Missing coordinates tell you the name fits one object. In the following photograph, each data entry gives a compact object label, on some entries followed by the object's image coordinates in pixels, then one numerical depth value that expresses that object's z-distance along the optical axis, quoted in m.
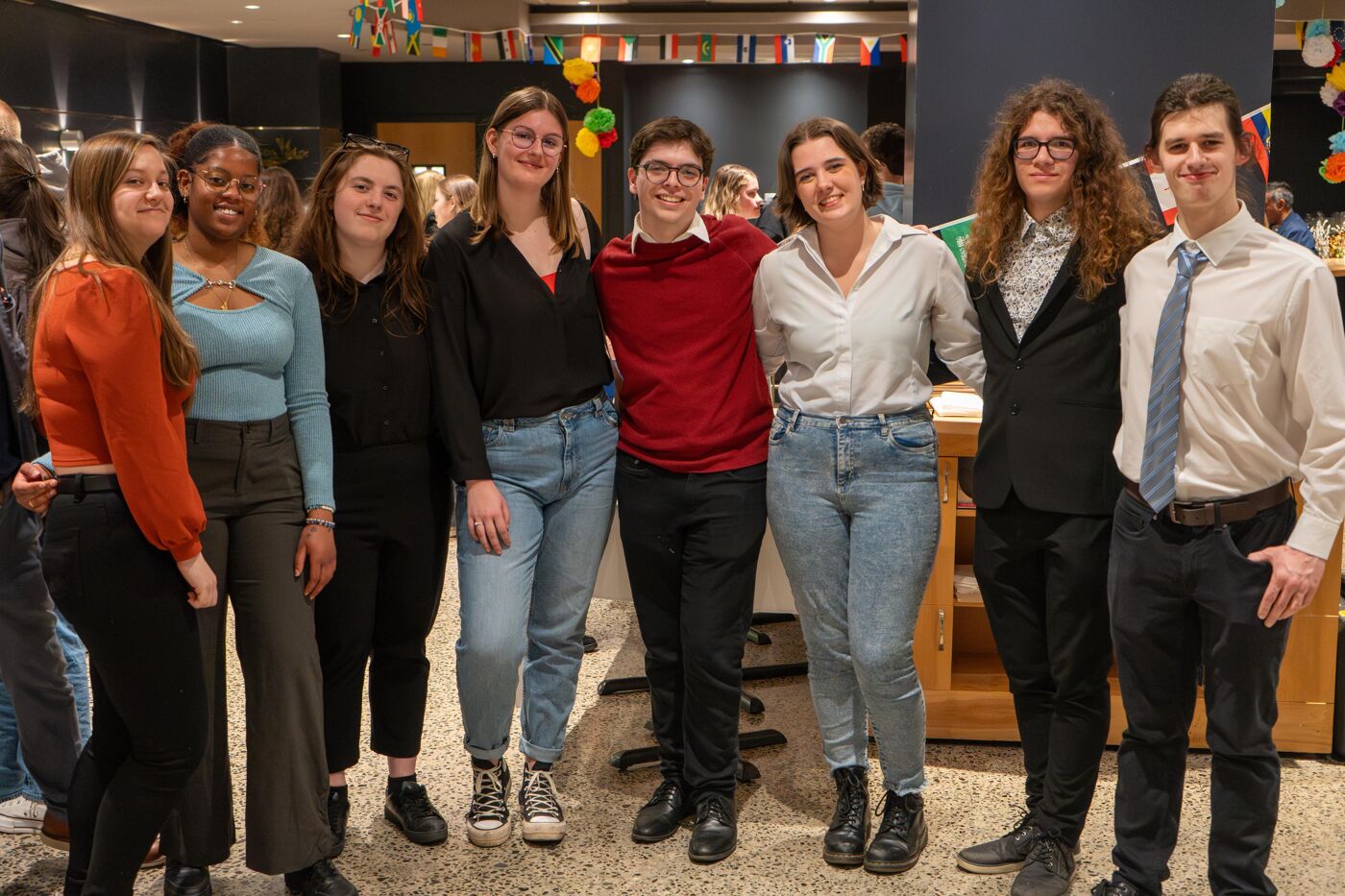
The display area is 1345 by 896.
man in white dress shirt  2.19
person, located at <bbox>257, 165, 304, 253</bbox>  3.63
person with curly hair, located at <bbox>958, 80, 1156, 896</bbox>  2.48
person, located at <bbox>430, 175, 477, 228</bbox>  6.19
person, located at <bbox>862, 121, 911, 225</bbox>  5.32
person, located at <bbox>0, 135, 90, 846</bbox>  2.68
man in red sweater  2.72
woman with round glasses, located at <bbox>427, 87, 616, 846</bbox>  2.72
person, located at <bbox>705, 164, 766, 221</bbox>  5.88
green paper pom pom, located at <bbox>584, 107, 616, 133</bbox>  7.78
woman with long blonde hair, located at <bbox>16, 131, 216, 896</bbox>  2.02
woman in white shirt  2.64
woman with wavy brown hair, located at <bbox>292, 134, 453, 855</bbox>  2.65
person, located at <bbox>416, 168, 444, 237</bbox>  6.17
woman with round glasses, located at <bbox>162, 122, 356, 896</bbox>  2.35
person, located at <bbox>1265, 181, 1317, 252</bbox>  6.65
